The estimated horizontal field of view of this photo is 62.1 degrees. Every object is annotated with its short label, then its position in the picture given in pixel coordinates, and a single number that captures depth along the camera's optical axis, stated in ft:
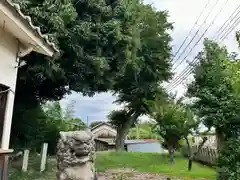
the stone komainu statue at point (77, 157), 12.32
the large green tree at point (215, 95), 18.89
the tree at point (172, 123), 29.68
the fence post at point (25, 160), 17.97
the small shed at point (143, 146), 53.15
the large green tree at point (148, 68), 38.24
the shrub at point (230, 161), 16.18
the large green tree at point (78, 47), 15.60
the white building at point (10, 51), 9.02
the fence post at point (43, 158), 19.42
